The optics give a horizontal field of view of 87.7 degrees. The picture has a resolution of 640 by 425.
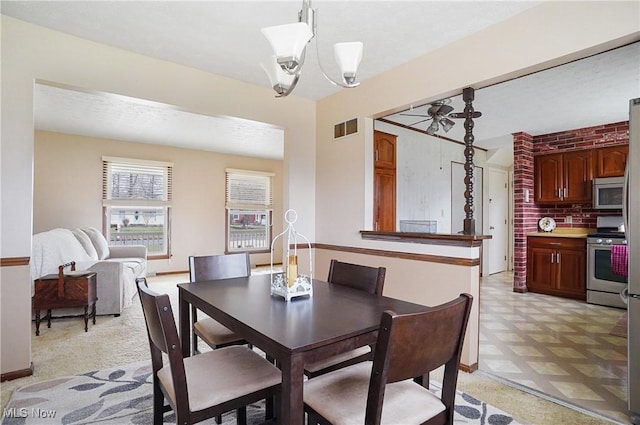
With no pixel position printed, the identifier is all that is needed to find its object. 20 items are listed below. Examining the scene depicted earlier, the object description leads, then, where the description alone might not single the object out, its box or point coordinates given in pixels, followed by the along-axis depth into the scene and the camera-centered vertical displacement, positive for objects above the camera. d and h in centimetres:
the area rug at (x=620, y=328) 322 -112
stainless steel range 412 -71
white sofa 366 -57
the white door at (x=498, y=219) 646 -4
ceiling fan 334 +106
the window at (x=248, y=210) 715 +14
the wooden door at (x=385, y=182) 420 +46
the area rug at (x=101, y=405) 187 -114
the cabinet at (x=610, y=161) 445 +76
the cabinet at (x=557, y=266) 452 -70
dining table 108 -42
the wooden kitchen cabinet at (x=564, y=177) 474 +59
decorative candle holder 168 -35
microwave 440 +33
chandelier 155 +83
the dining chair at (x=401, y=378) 98 -55
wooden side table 335 -78
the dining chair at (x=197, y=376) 120 -68
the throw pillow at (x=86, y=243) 452 -37
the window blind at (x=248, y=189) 712 +60
